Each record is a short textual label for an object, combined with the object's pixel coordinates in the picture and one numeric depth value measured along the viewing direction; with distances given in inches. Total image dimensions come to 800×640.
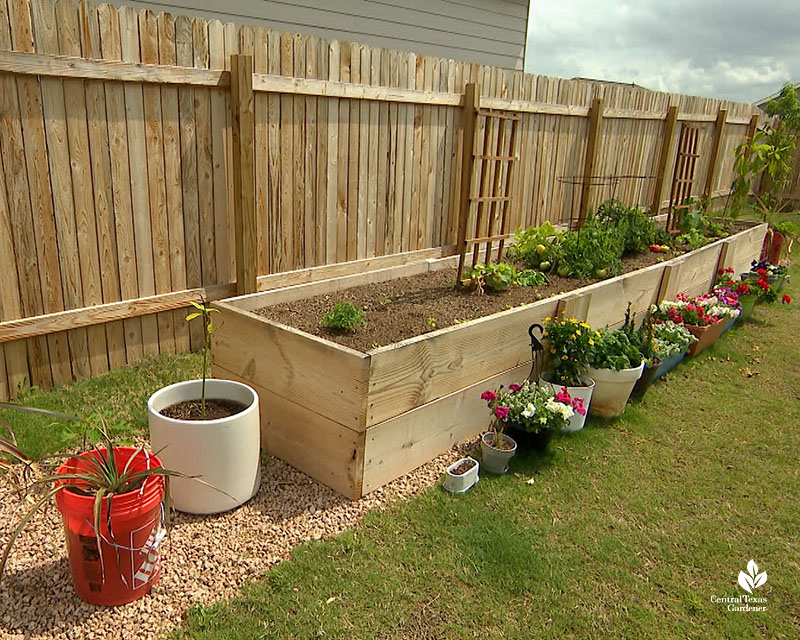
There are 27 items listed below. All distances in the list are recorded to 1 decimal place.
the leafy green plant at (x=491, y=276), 184.7
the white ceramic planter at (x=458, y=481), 124.1
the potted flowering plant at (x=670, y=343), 186.0
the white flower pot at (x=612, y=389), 158.6
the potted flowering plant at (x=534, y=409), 135.6
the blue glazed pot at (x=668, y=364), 187.0
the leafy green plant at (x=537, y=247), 219.9
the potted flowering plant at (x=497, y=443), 131.6
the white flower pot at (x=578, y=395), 150.9
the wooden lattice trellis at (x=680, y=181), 305.7
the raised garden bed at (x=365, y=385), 118.3
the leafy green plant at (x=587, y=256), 210.7
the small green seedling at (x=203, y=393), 110.6
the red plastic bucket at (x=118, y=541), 86.1
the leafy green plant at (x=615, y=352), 158.9
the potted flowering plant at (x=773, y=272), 279.0
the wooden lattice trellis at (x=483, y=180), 198.4
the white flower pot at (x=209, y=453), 107.5
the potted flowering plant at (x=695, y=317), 208.2
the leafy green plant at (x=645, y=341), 175.3
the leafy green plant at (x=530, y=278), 197.2
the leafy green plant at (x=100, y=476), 85.5
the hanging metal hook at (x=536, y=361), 161.9
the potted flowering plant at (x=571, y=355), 153.9
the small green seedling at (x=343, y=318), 139.9
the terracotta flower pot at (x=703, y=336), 207.8
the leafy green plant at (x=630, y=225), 253.6
